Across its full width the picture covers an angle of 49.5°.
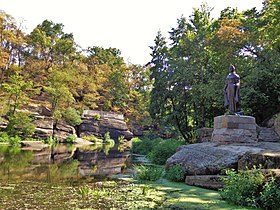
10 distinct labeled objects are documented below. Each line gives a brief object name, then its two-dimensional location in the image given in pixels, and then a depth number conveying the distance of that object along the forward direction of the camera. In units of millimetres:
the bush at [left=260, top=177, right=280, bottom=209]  5095
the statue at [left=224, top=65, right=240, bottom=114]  10766
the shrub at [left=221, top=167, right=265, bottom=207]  5547
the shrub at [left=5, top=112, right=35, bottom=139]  24703
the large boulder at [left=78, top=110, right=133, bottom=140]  34031
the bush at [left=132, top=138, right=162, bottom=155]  20784
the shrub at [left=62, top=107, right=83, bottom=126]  31250
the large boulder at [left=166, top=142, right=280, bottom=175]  7746
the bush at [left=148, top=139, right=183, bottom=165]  13586
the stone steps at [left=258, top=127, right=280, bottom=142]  12506
